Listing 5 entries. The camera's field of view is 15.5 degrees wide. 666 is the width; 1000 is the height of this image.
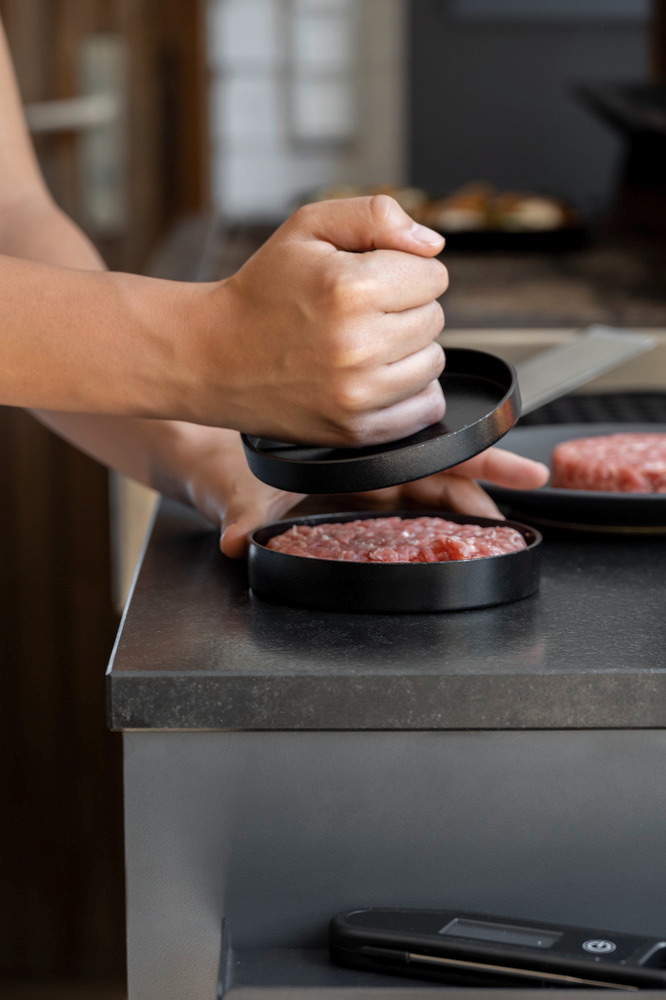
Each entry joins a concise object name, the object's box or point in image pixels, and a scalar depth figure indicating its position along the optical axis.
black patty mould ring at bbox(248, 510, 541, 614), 0.94
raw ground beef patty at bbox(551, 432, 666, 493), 1.09
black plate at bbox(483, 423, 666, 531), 1.05
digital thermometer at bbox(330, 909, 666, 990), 0.85
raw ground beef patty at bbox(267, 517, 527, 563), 0.96
